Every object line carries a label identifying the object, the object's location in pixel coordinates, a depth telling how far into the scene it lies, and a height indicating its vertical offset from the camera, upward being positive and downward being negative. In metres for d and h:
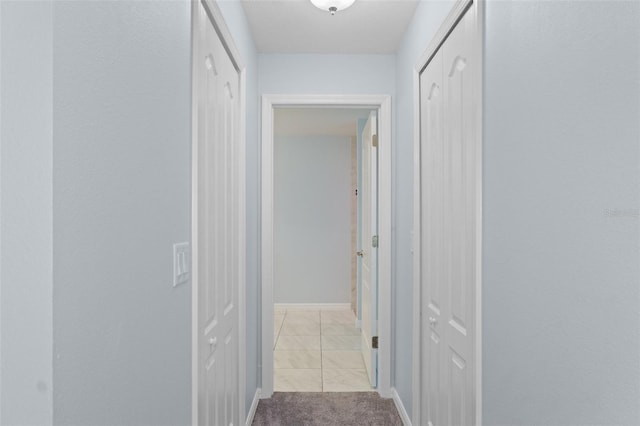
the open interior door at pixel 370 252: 3.10 -0.29
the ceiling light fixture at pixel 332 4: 2.18 +1.07
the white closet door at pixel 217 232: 1.50 -0.07
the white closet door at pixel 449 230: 1.57 -0.07
